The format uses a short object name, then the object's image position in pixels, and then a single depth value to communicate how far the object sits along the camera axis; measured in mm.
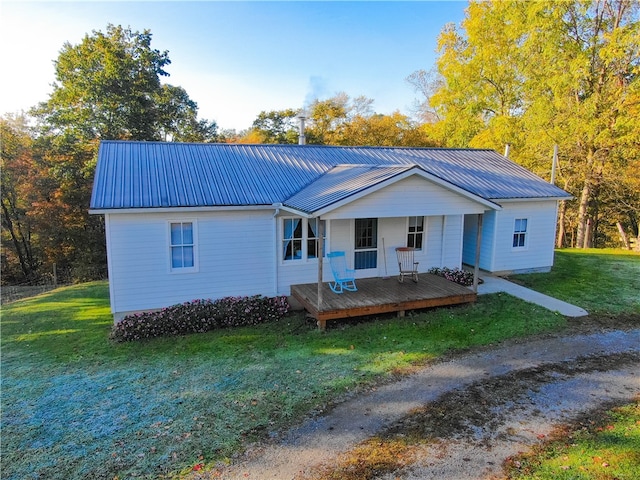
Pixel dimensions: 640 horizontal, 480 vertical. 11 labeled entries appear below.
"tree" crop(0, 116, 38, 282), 24344
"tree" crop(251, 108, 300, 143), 34219
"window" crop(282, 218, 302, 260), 10734
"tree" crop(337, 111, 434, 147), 30266
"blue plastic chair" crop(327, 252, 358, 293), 10359
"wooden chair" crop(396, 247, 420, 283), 11195
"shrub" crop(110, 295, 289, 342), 9133
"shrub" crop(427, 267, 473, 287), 11773
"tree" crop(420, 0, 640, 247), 19094
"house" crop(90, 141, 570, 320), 9398
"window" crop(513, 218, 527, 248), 13547
